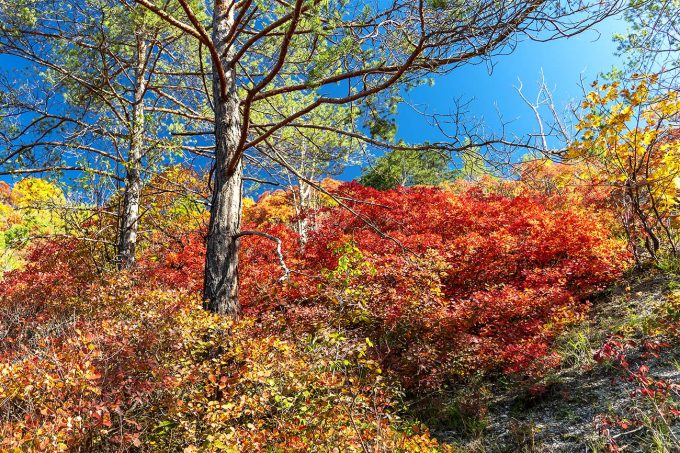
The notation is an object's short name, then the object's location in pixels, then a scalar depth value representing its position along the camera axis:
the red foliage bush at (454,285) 5.13
